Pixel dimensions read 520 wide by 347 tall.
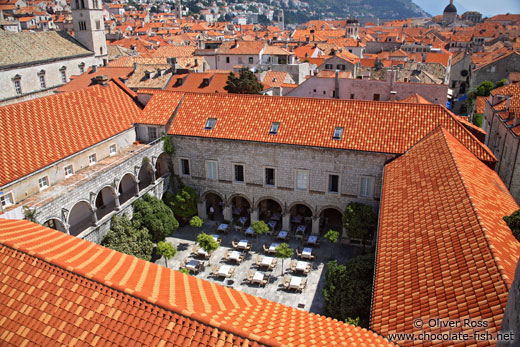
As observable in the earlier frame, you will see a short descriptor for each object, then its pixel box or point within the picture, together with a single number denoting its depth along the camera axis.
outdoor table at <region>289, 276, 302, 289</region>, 24.77
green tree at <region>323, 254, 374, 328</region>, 18.23
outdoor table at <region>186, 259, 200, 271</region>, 26.75
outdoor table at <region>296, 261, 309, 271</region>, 26.31
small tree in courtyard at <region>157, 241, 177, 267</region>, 26.02
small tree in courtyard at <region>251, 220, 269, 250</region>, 28.73
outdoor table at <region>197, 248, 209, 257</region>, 28.13
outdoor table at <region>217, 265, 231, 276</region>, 26.06
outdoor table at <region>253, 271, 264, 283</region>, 25.42
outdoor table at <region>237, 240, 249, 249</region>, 28.80
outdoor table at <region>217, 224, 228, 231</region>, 31.09
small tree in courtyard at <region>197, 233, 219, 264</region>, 26.95
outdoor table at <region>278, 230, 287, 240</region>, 30.14
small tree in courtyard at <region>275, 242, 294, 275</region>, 25.88
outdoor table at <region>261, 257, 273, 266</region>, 26.84
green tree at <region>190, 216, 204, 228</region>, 29.84
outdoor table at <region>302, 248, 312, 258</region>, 27.80
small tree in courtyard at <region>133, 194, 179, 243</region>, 27.66
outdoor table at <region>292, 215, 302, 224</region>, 31.59
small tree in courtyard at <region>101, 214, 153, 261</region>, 25.12
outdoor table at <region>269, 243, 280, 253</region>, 28.52
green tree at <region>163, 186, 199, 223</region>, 30.80
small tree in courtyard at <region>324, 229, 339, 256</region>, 27.48
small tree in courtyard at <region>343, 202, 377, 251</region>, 27.00
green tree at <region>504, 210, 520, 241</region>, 14.89
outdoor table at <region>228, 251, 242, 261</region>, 27.55
